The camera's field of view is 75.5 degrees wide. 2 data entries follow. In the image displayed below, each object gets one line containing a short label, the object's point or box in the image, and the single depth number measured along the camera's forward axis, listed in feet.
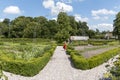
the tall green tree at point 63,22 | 61.07
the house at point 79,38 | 74.91
